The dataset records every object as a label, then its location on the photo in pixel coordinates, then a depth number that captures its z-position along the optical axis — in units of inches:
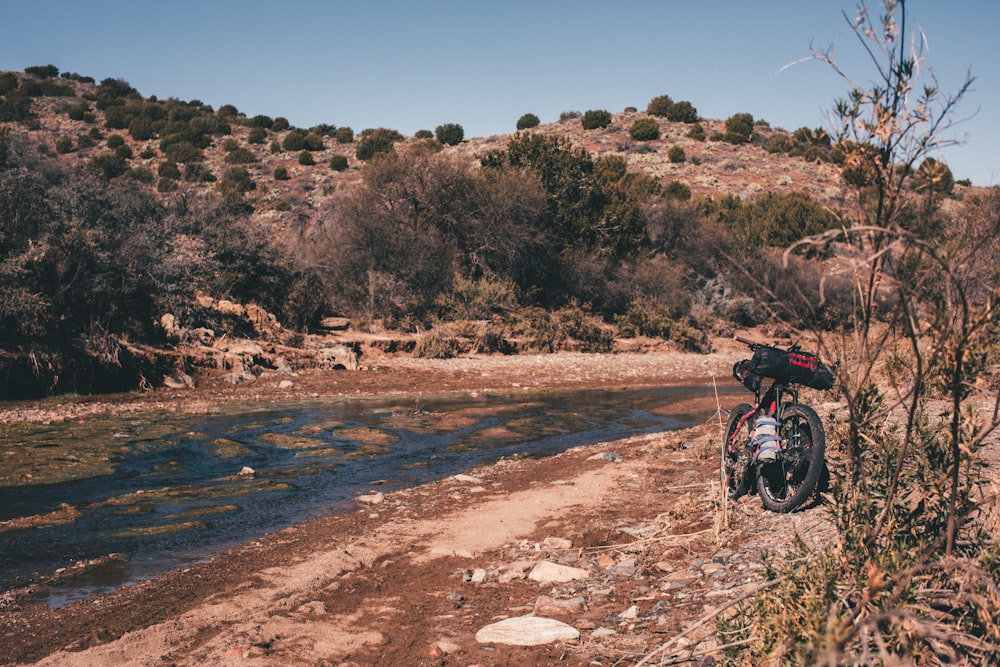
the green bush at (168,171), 1855.3
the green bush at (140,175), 1716.4
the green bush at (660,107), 2679.6
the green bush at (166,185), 1711.4
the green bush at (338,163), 2086.6
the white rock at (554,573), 222.5
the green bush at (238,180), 1774.9
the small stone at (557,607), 194.7
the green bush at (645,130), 2417.6
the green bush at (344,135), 2421.6
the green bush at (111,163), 1750.7
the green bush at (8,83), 2240.4
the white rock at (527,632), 178.2
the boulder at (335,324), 936.9
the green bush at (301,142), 2281.0
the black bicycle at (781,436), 238.8
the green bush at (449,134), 2460.6
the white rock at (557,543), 255.9
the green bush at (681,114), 2647.6
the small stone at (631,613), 186.0
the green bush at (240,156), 2058.3
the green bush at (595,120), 2564.0
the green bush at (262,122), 2474.2
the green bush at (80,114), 2188.7
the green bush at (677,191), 1663.4
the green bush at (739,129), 2428.6
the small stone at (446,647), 176.7
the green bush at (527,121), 2738.7
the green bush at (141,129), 2126.0
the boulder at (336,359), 801.0
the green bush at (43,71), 2482.8
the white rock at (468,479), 379.2
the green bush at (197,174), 1859.0
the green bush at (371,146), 2203.0
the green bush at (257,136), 2288.4
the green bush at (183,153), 1983.3
